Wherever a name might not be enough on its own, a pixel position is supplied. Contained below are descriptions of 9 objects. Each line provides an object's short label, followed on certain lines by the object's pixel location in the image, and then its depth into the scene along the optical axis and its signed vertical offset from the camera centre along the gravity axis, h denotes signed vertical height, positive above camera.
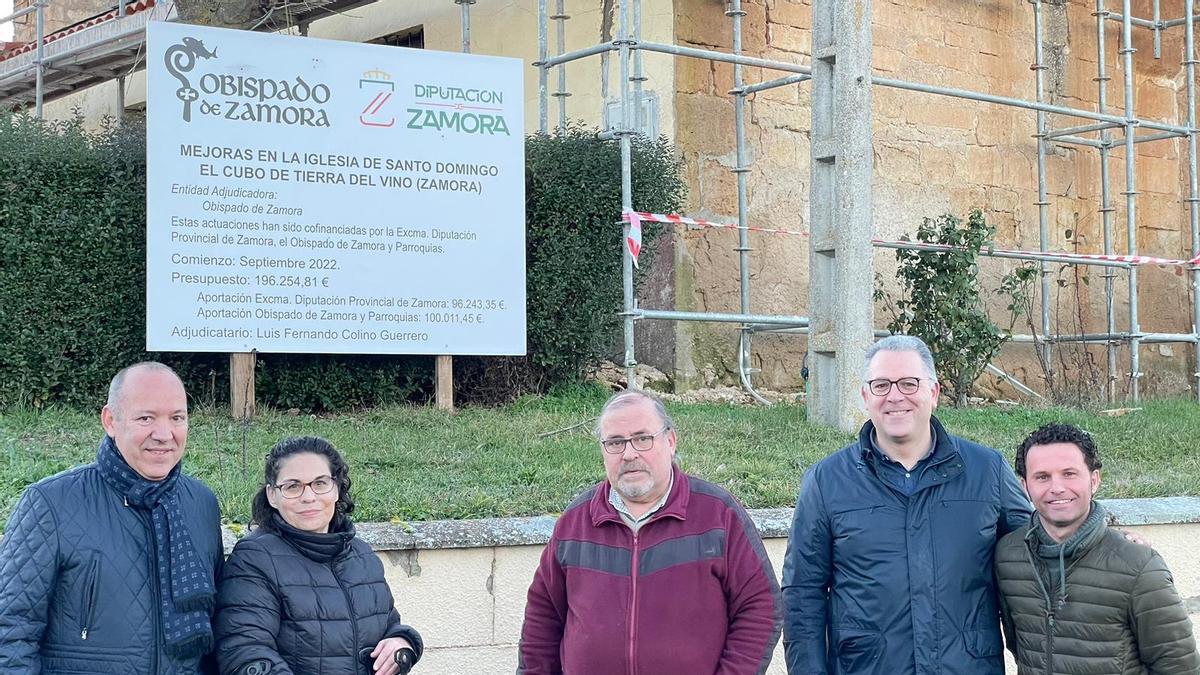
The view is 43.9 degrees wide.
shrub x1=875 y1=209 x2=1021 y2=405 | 10.95 +0.41
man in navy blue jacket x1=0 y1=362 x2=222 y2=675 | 3.63 -0.47
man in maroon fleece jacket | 3.93 -0.57
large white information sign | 9.04 +1.08
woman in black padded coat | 3.94 -0.60
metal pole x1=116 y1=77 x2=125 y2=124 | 15.03 +2.82
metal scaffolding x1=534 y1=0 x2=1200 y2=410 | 10.34 +1.98
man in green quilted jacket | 3.88 -0.60
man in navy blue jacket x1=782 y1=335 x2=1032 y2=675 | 3.95 -0.49
